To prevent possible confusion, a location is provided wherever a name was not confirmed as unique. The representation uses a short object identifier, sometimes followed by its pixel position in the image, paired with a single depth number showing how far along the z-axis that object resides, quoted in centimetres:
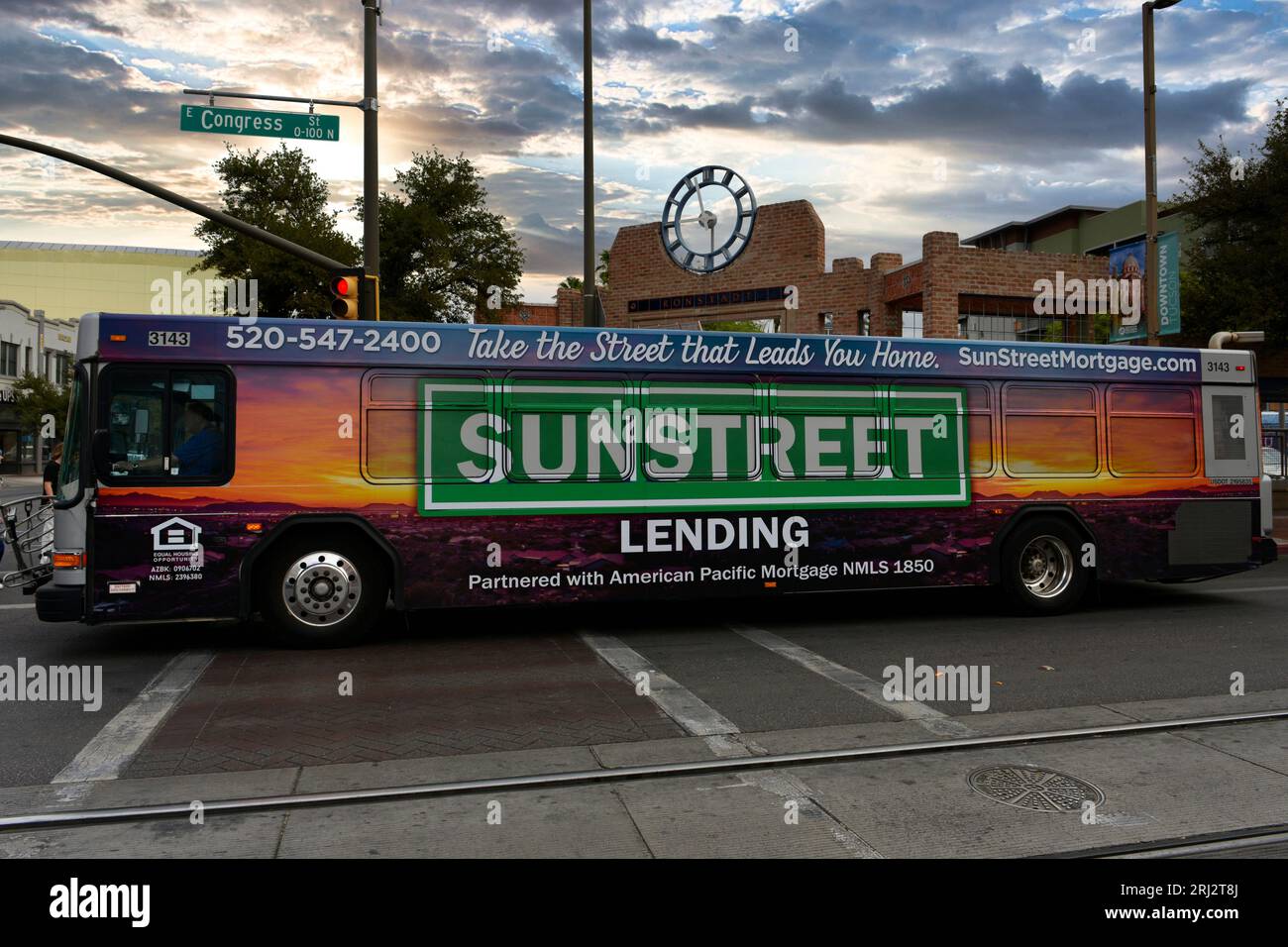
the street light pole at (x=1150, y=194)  1670
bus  845
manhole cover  497
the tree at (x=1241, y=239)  2112
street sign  1309
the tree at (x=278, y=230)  3222
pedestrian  1395
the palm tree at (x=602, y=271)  6116
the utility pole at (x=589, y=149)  1658
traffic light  1364
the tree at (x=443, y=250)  3431
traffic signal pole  1444
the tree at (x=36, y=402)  6531
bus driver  846
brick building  2398
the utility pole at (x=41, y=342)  7788
